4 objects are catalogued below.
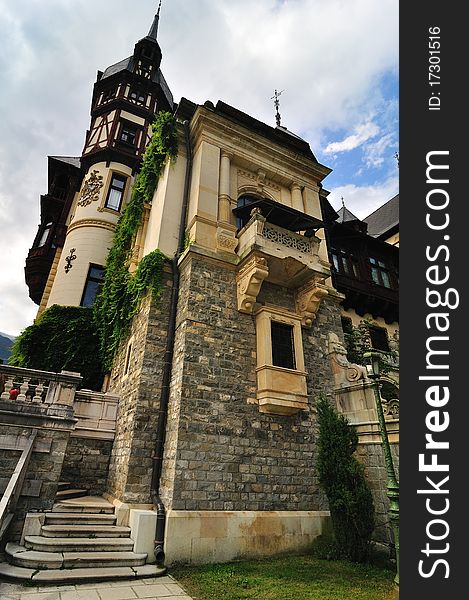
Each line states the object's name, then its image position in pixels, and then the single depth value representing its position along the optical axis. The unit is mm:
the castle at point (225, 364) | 8086
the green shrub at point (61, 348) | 13539
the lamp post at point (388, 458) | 5789
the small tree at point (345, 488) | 7656
